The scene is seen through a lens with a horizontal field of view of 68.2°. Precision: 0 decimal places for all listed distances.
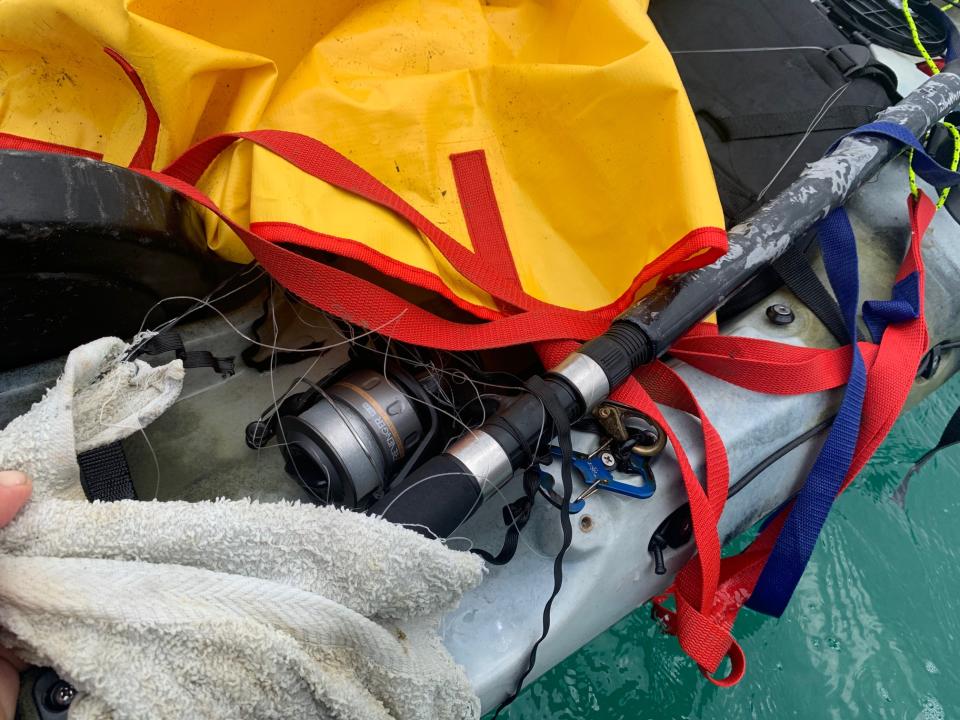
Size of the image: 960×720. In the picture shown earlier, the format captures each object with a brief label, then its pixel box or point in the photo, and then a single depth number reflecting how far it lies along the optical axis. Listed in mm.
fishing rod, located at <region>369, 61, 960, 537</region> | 712
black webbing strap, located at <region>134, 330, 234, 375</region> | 797
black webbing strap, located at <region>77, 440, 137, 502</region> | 688
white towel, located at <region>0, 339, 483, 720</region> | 539
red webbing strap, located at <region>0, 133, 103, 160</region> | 857
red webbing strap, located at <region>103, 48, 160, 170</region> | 873
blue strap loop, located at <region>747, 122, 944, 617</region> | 941
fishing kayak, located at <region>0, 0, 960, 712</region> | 798
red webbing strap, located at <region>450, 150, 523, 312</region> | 923
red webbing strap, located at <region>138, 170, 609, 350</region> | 784
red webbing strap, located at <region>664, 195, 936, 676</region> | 962
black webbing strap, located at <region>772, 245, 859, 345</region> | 1070
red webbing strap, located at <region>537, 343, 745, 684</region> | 839
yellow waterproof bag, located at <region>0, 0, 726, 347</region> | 832
